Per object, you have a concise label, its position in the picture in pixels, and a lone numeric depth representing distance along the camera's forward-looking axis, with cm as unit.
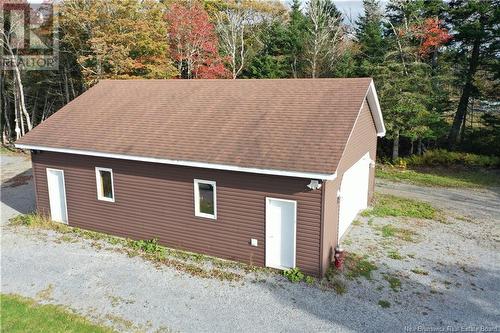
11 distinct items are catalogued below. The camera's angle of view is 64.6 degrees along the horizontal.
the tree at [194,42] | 3075
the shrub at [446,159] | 2662
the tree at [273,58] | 3359
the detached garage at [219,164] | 1076
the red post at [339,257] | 1114
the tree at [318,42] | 3275
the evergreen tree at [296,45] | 3438
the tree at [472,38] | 2727
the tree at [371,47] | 2804
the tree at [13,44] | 2856
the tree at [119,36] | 2719
